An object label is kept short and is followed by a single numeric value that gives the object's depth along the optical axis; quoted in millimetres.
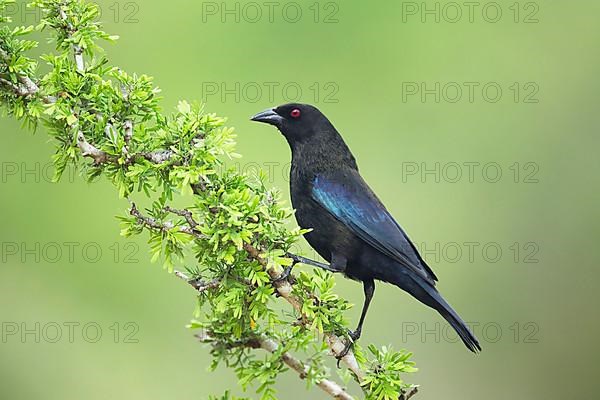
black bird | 6398
